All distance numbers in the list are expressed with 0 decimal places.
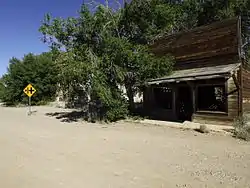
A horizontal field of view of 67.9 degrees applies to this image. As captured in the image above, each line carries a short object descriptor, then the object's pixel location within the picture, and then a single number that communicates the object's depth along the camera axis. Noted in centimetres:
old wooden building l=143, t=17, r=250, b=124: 976
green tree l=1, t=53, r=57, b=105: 2460
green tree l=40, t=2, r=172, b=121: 1099
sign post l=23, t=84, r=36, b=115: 1638
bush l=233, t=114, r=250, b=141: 723
